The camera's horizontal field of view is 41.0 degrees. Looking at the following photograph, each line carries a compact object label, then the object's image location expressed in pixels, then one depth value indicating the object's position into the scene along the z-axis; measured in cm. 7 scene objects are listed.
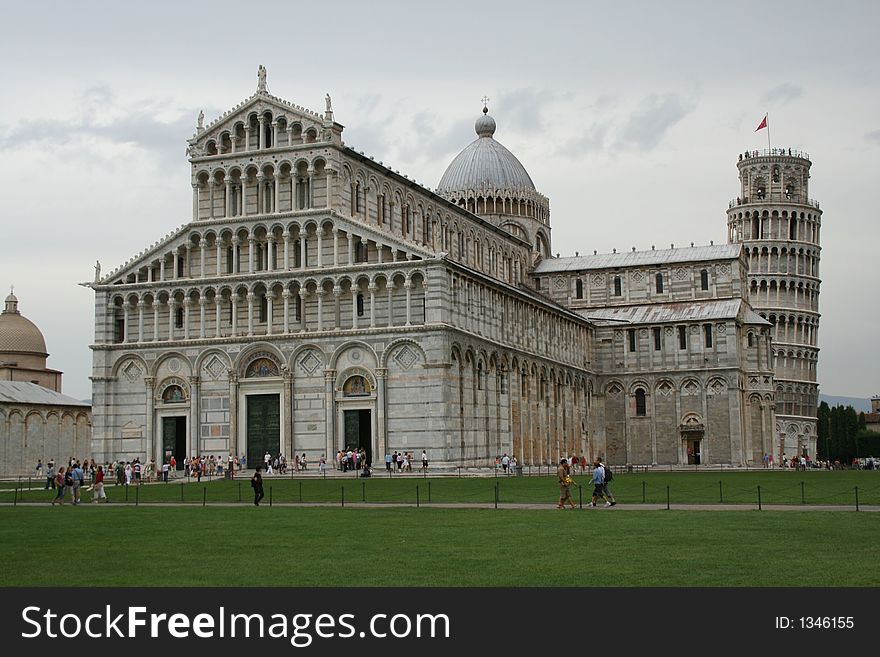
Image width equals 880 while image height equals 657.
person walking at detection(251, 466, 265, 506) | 4444
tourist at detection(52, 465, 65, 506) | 4750
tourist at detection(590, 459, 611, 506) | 4084
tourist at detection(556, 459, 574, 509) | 3931
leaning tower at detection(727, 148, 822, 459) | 13462
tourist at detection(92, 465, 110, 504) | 4903
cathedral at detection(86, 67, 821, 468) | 7012
